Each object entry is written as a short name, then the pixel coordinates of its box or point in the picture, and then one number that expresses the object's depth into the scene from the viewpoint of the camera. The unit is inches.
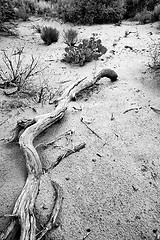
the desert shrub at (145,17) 255.1
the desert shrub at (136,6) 296.5
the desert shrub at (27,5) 305.9
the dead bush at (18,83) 135.0
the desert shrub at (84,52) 170.7
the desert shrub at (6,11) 222.1
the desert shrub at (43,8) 306.3
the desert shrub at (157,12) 248.2
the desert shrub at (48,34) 212.7
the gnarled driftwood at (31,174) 59.8
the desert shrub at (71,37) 201.5
